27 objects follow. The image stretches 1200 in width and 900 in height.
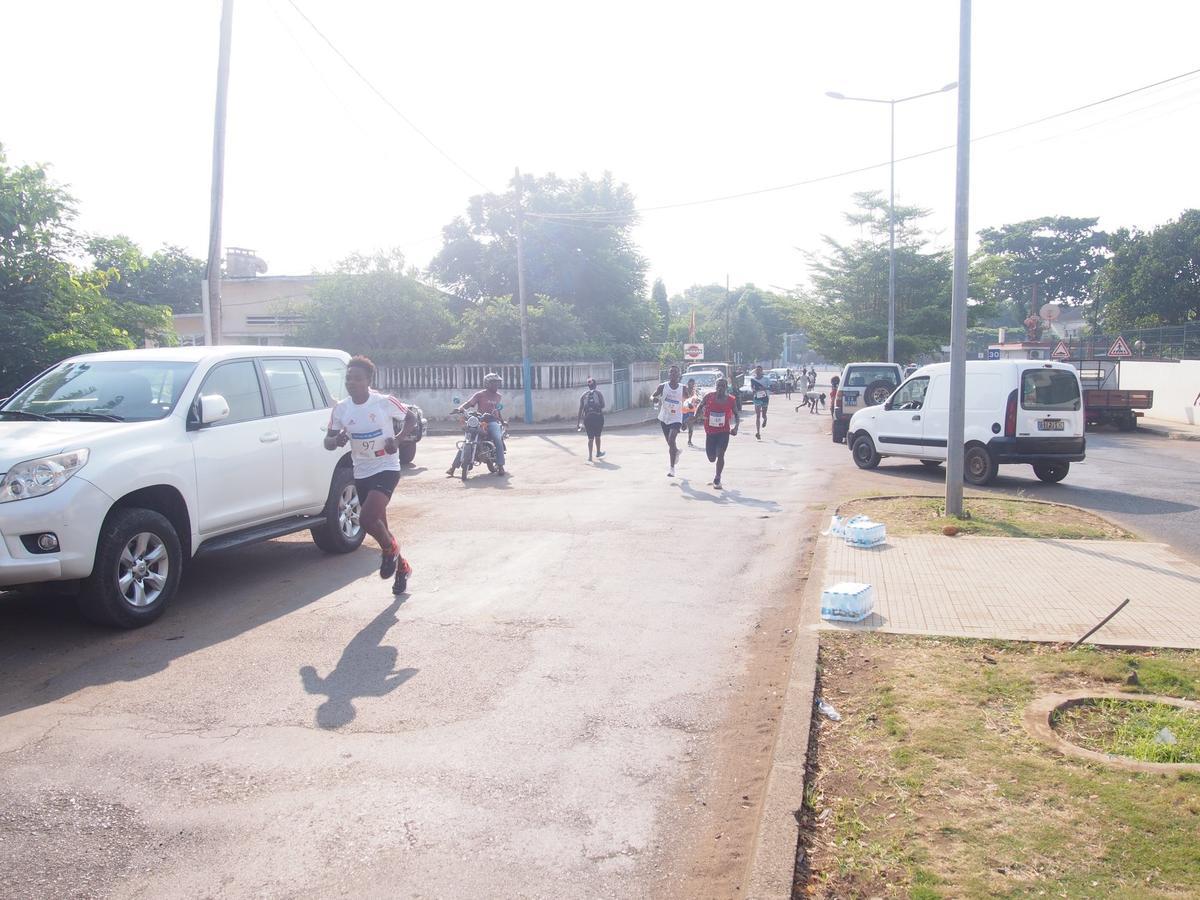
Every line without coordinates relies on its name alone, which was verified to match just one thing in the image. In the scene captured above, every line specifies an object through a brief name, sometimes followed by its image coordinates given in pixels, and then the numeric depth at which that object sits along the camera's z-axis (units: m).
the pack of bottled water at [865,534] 9.06
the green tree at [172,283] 55.62
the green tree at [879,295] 41.19
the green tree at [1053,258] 83.69
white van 14.04
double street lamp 33.19
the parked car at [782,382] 62.91
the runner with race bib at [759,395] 24.41
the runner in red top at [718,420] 14.02
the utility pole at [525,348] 30.03
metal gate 36.88
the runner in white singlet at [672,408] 15.83
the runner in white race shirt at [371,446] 7.47
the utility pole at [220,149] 14.88
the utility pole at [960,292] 10.41
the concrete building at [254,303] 37.84
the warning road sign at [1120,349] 30.17
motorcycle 15.48
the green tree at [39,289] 14.21
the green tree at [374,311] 31.66
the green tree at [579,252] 40.53
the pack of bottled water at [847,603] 6.41
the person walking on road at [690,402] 20.81
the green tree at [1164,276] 46.50
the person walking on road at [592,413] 18.12
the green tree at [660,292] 97.62
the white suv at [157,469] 5.97
